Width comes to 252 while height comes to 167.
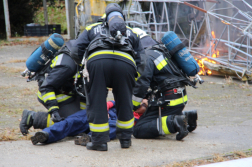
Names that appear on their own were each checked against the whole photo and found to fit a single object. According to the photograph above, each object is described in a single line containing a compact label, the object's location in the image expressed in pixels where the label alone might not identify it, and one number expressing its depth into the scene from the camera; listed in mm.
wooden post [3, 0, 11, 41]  32541
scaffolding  17906
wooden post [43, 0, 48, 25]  35031
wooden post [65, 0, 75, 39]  32625
